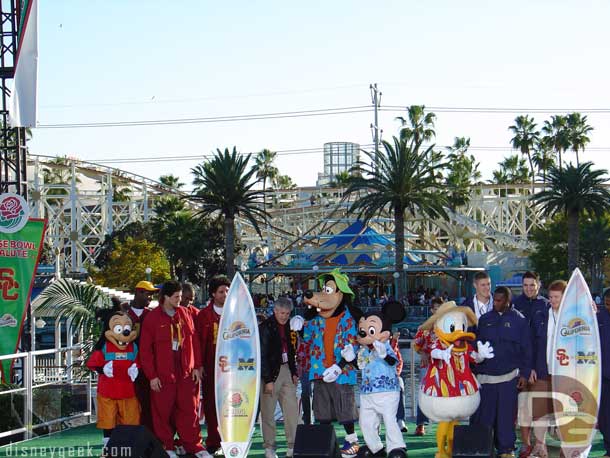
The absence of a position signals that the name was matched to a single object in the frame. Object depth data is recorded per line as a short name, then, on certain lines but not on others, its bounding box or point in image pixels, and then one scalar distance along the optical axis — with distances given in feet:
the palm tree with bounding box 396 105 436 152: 231.71
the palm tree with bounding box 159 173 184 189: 255.70
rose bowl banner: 46.11
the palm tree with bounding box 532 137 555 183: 241.55
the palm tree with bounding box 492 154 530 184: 263.90
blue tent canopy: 142.82
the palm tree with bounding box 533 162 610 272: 130.41
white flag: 49.78
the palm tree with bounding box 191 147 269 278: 134.31
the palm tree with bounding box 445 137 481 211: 210.79
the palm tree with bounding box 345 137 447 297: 127.54
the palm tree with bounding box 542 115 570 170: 228.84
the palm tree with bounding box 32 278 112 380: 48.26
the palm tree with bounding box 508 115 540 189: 248.11
